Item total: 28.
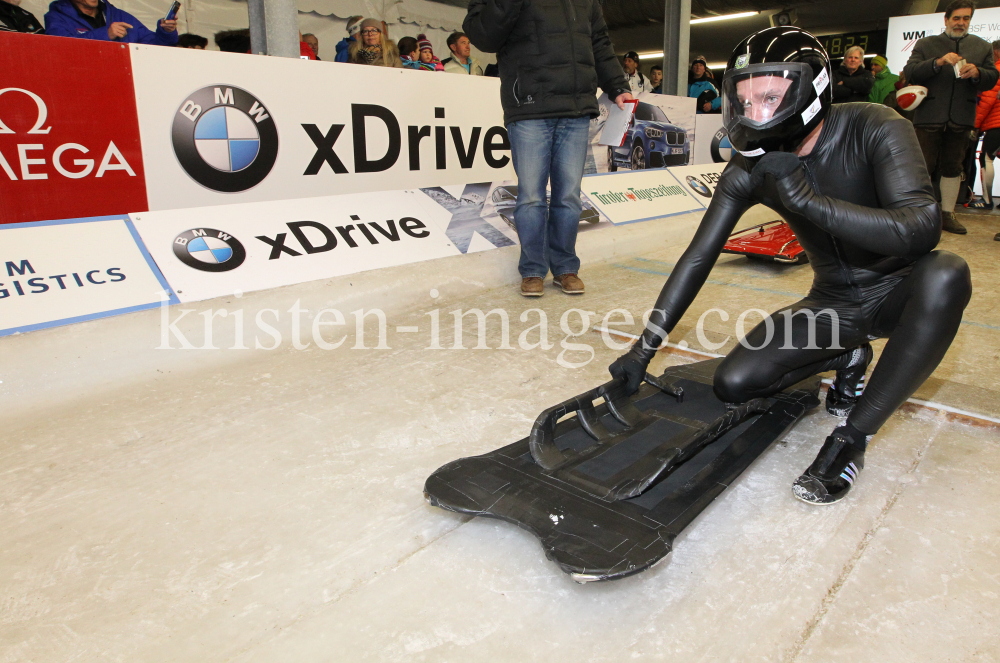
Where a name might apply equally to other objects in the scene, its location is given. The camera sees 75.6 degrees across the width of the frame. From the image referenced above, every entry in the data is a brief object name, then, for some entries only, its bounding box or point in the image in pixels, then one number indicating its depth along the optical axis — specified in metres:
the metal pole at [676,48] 9.18
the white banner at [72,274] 2.85
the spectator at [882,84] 8.34
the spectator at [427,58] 6.75
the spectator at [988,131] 6.96
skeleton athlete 1.74
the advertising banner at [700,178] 7.13
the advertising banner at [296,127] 3.63
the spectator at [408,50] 6.88
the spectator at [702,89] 8.95
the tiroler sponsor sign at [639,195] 5.84
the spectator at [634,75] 8.72
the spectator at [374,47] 5.49
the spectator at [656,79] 10.39
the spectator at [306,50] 6.07
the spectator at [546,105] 3.85
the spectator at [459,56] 7.29
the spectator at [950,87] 5.82
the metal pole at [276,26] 4.38
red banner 3.13
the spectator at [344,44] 6.36
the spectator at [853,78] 6.88
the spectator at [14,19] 4.22
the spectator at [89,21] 4.52
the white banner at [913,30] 12.77
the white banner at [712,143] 8.02
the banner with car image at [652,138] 6.46
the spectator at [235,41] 6.17
